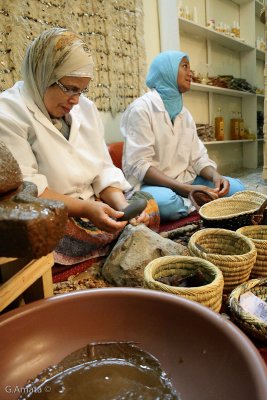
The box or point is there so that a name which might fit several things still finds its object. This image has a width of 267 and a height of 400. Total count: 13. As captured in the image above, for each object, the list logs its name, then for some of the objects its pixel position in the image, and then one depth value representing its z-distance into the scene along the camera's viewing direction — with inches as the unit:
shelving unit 149.6
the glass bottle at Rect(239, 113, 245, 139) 181.7
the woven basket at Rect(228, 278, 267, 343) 30.6
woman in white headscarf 47.3
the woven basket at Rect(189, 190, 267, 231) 53.4
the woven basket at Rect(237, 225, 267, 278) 43.7
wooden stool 24.0
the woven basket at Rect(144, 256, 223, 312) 30.8
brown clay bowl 17.8
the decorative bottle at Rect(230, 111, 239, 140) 178.7
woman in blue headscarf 81.7
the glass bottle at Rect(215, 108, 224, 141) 162.6
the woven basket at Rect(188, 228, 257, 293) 39.2
